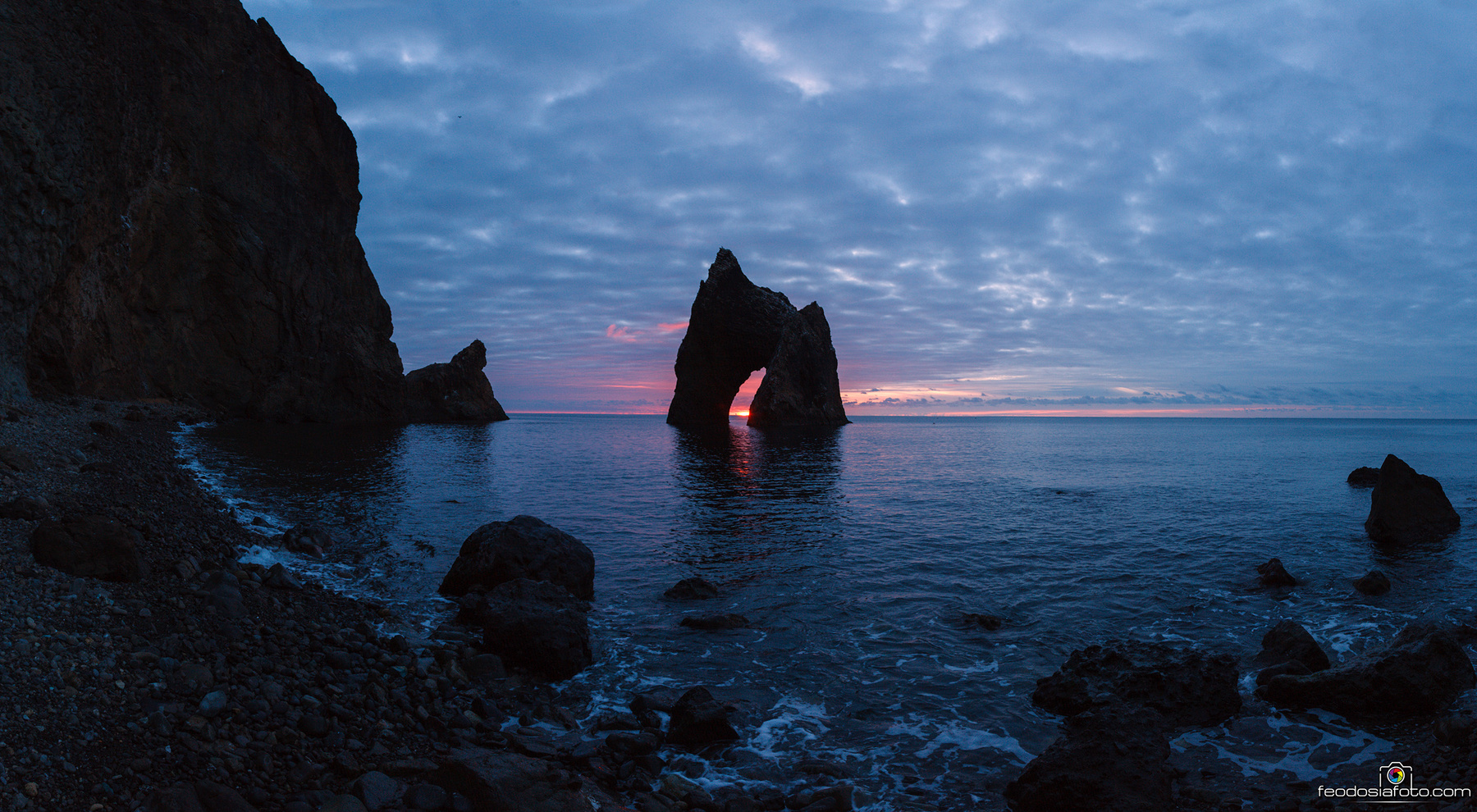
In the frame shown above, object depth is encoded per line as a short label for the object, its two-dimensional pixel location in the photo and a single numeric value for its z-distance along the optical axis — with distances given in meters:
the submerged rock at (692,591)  13.56
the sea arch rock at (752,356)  92.69
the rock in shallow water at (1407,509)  19.48
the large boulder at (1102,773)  6.27
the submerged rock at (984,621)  11.71
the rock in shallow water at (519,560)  12.94
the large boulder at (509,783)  5.53
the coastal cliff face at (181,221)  23.48
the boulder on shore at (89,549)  7.46
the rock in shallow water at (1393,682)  8.23
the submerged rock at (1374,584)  14.19
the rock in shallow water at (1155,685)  8.33
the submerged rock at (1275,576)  14.70
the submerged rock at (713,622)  11.60
